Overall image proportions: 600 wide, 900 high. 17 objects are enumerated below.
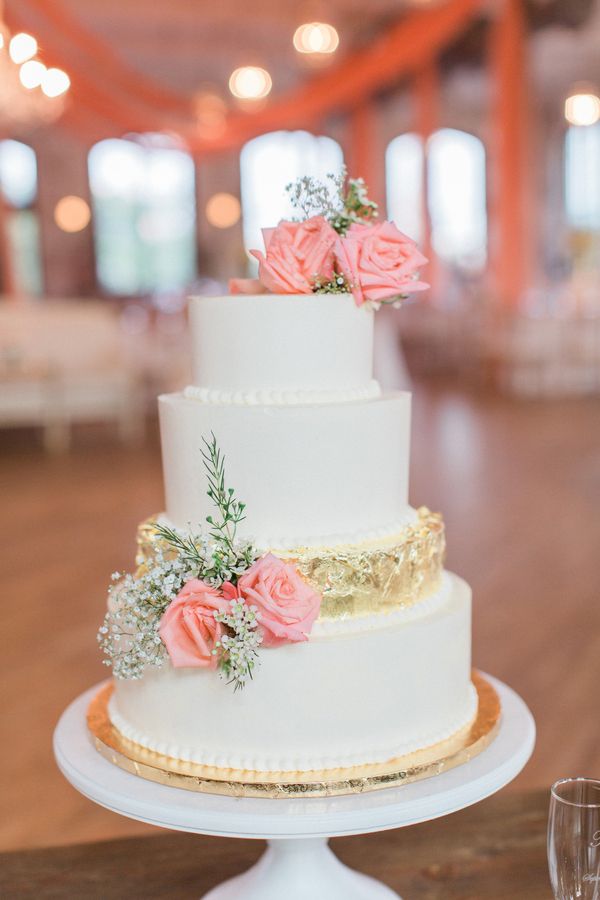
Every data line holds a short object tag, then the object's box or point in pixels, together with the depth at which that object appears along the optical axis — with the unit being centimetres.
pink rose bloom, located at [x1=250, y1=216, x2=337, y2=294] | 182
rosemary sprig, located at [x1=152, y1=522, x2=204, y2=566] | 169
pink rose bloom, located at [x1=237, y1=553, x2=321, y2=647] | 162
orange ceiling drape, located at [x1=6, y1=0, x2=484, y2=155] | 966
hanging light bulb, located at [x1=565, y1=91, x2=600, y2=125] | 1363
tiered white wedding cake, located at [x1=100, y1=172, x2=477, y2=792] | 169
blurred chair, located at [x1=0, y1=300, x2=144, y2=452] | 848
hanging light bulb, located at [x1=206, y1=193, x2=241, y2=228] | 1889
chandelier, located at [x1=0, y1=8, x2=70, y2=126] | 752
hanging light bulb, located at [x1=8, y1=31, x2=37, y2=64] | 745
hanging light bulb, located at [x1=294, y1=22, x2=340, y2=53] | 1112
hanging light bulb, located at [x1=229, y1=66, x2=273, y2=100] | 1283
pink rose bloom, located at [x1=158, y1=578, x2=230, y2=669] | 163
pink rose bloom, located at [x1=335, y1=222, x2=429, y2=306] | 180
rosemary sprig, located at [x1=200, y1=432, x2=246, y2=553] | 169
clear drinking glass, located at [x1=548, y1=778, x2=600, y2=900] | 156
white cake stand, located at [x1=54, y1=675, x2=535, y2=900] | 157
